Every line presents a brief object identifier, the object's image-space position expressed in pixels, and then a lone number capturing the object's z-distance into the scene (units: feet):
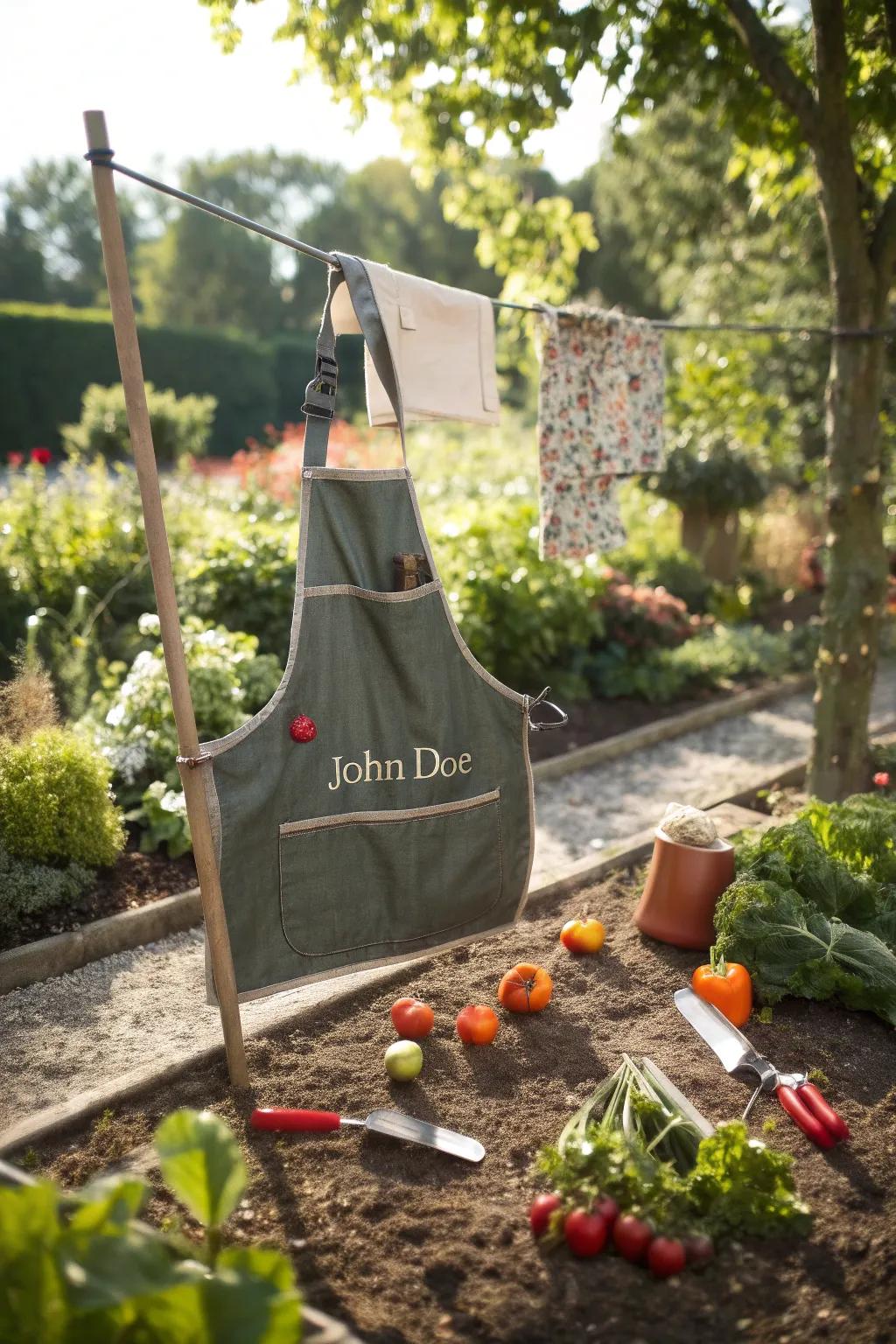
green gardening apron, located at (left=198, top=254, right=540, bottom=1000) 7.47
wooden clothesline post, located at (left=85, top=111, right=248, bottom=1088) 6.48
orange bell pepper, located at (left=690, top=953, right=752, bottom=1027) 8.75
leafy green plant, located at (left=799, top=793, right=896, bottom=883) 10.15
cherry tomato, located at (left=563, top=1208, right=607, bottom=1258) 5.97
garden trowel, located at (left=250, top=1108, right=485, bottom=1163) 7.04
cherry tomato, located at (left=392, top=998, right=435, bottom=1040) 8.55
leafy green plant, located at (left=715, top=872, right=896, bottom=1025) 8.84
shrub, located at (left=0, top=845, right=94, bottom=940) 10.59
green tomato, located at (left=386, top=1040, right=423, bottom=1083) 7.93
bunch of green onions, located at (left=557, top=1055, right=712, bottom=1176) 6.69
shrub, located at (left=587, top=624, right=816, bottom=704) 20.84
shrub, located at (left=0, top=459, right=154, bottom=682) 16.98
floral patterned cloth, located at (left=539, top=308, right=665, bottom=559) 13.07
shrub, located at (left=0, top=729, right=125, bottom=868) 10.90
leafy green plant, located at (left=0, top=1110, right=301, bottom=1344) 4.00
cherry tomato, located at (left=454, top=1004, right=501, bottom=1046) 8.49
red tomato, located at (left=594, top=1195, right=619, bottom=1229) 6.04
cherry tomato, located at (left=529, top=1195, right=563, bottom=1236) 6.22
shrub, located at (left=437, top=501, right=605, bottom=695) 18.65
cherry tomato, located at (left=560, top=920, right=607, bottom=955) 10.15
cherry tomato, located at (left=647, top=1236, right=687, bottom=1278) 5.82
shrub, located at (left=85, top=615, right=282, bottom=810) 13.47
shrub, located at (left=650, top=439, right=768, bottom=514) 26.86
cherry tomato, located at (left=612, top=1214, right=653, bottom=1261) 5.93
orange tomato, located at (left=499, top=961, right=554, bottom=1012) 8.95
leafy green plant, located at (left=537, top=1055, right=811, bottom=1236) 6.15
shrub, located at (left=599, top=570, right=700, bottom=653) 21.80
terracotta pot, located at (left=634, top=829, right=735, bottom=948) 10.01
